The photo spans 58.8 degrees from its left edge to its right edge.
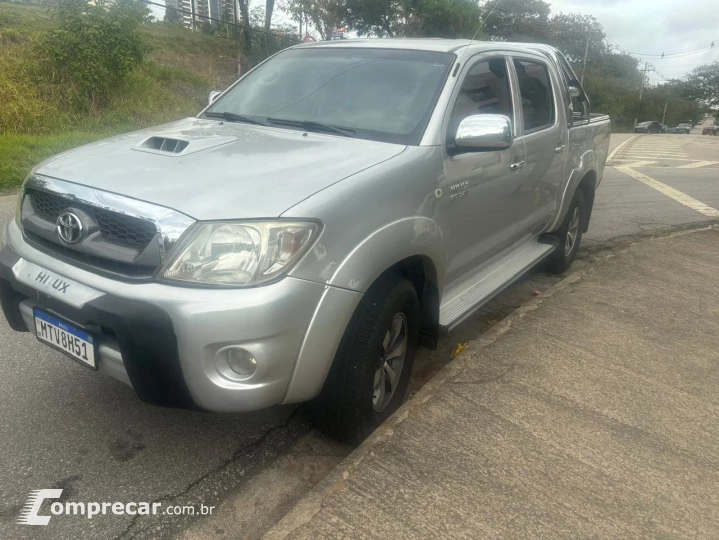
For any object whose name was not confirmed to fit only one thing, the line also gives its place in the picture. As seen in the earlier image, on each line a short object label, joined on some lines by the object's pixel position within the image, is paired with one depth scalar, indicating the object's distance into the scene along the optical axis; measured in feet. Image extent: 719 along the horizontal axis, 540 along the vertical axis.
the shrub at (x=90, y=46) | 37.09
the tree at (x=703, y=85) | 303.89
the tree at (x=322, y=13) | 85.76
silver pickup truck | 7.26
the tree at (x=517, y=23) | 169.27
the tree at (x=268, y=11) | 78.95
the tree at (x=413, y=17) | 112.88
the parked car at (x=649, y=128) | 180.55
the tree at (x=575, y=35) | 205.46
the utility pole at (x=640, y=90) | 224.84
